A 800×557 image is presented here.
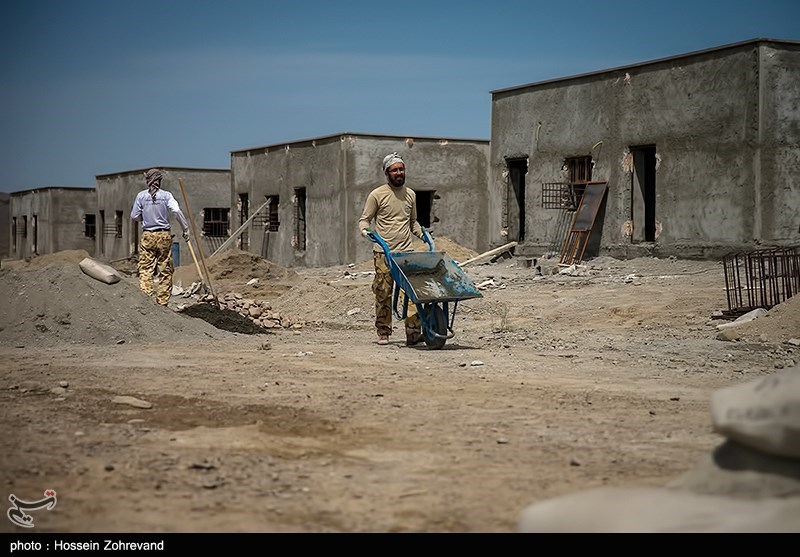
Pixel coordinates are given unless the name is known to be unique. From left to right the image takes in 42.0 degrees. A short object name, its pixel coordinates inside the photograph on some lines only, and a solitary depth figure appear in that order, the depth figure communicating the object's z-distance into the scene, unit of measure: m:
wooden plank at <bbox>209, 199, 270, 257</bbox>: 30.27
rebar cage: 12.48
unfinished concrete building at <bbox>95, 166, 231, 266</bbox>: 37.06
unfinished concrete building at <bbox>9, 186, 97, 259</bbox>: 45.03
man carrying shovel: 13.19
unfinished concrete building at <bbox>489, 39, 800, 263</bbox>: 17.62
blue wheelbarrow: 10.26
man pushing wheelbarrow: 10.30
